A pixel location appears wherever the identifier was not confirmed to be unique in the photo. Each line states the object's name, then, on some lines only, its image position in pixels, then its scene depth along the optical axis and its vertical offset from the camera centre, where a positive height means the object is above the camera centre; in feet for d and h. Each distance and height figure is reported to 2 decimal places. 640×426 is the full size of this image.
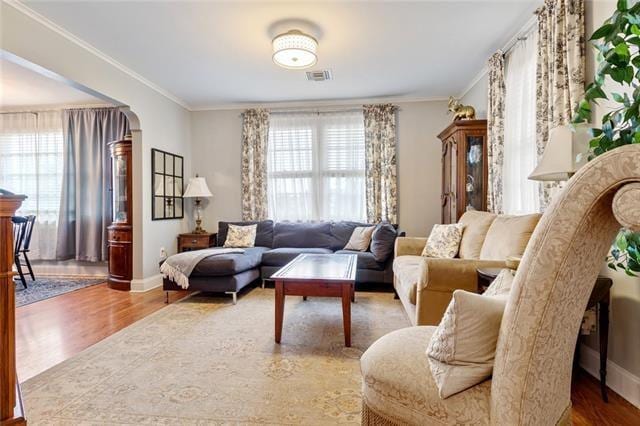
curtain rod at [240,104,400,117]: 16.60 +5.24
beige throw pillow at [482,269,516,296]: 4.09 -1.00
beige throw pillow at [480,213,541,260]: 7.38 -0.67
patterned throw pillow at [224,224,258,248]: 15.35 -1.28
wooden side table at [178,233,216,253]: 16.02 -1.56
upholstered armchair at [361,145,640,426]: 2.26 -0.86
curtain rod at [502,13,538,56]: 9.17 +5.38
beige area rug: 5.33 -3.39
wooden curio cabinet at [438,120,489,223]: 11.88 +1.64
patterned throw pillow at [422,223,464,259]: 10.50 -1.12
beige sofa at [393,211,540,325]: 7.15 -1.35
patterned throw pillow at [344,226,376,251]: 14.48 -1.36
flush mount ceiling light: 9.53 +4.88
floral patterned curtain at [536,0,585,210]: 6.90 +3.30
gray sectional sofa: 11.71 -1.87
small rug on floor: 12.39 -3.35
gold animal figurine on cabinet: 12.25 +3.72
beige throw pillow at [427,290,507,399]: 3.05 -1.27
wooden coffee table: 7.89 -1.95
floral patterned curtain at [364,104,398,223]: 16.07 +2.37
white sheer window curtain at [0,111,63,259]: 16.69 +2.38
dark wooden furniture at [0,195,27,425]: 4.15 -1.44
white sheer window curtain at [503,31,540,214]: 9.57 +2.58
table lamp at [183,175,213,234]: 16.28 +1.02
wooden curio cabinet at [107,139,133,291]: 13.64 -0.73
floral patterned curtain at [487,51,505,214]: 10.92 +2.69
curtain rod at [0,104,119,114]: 16.12 +5.25
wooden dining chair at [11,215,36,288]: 13.48 -1.03
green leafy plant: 4.25 +1.77
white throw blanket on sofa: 11.55 -2.09
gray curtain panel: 15.96 +1.45
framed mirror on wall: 14.41 +1.22
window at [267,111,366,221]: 16.67 +2.28
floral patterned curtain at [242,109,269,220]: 17.06 +2.49
